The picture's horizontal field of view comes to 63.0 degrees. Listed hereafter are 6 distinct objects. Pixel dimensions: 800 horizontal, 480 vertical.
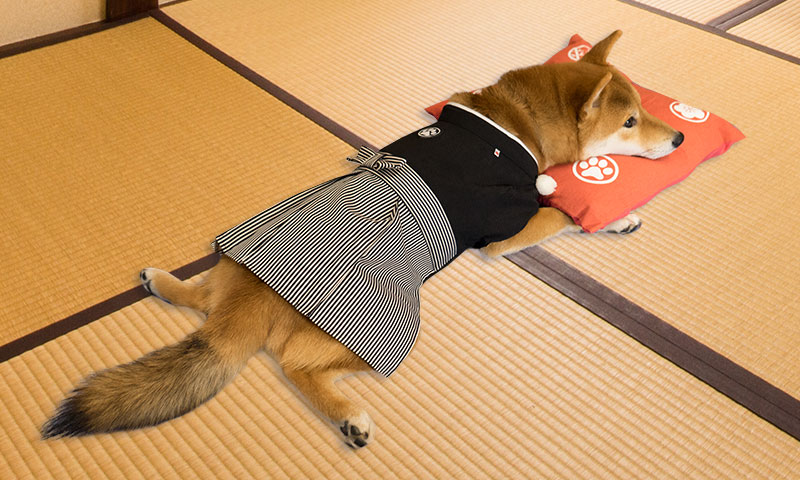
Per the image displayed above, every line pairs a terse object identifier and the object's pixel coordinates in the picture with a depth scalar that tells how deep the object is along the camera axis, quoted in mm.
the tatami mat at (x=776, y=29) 2944
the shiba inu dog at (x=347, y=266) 1329
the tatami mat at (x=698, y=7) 3141
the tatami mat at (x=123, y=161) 1789
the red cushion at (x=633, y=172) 1958
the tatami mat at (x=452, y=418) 1413
